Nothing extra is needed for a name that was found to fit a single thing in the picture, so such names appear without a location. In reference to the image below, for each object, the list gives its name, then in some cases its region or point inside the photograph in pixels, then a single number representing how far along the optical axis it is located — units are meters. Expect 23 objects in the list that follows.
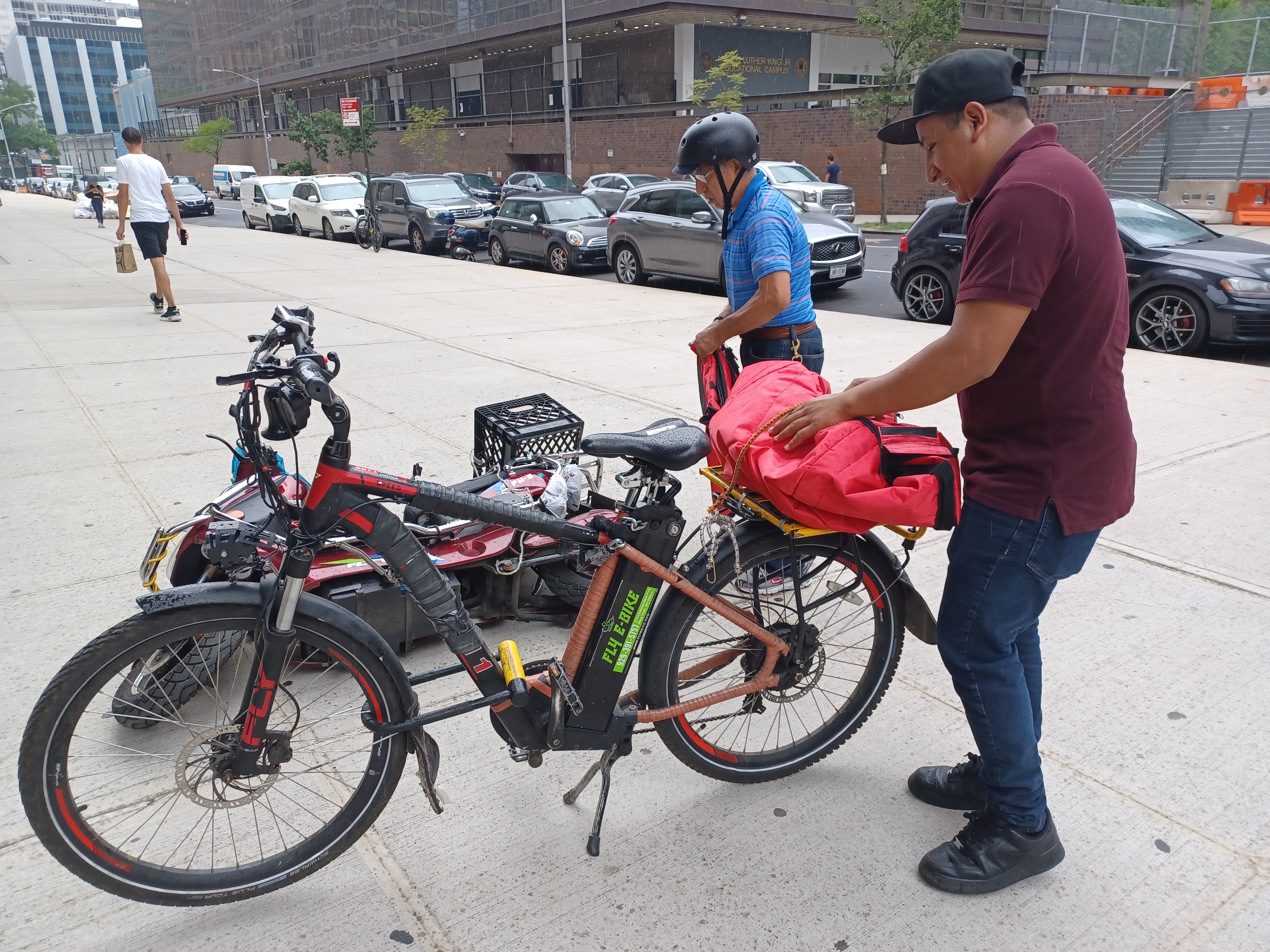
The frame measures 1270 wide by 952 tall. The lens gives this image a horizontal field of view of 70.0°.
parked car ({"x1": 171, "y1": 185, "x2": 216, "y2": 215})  34.91
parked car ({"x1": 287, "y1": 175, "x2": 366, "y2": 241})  22.95
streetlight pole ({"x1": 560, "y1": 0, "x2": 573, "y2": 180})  36.06
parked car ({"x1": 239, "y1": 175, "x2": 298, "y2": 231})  26.91
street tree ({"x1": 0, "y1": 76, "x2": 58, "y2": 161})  113.75
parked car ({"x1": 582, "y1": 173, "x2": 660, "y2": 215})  24.86
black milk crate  3.94
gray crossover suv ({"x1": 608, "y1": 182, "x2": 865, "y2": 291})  12.62
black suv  19.59
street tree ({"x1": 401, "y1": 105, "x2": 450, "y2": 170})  50.56
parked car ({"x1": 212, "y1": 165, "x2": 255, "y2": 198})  53.97
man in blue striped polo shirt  3.44
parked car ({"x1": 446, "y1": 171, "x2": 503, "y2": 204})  31.00
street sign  27.39
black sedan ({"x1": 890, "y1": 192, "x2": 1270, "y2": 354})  8.26
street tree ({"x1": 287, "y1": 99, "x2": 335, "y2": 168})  54.78
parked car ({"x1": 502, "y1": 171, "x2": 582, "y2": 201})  29.00
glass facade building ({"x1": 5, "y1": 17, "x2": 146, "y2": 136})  138.75
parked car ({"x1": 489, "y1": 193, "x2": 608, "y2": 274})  15.85
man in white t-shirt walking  9.63
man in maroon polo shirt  1.89
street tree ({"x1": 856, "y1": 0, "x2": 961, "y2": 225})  22.73
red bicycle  2.07
